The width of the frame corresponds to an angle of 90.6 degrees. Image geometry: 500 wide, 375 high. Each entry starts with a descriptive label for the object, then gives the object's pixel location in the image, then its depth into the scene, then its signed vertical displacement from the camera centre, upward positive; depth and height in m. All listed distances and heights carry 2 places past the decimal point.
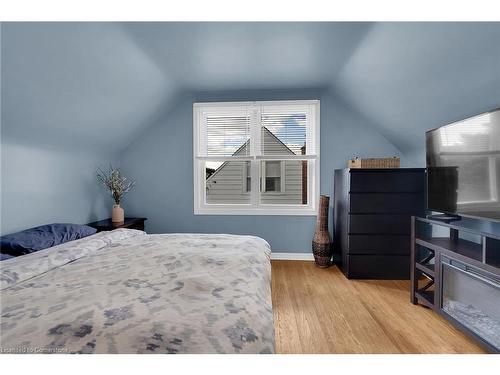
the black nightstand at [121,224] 2.83 -0.47
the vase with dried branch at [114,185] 3.09 -0.01
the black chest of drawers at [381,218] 2.69 -0.36
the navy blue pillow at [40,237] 1.81 -0.43
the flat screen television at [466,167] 1.59 +0.13
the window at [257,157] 3.45 +0.39
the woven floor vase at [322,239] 3.11 -0.68
